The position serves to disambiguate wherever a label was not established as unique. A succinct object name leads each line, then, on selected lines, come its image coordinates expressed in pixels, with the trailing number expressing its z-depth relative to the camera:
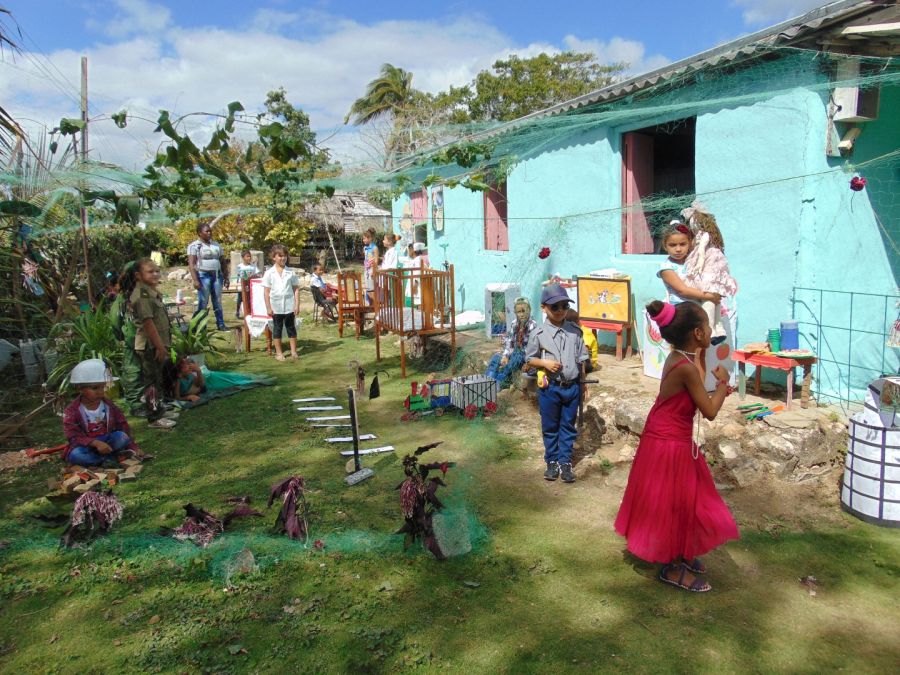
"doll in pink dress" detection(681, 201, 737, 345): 4.72
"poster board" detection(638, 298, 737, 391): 5.10
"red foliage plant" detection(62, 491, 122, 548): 3.75
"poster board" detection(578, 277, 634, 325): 7.00
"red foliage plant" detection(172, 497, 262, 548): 3.74
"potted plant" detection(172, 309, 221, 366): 8.14
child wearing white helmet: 4.95
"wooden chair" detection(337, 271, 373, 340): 10.88
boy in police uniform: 4.50
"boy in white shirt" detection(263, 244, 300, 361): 8.80
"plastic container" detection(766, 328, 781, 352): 5.44
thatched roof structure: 21.73
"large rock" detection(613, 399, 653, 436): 5.09
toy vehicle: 6.34
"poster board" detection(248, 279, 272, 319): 10.06
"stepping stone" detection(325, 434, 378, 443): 5.75
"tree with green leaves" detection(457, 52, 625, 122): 28.94
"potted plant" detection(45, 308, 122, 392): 7.46
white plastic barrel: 3.72
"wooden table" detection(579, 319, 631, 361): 7.05
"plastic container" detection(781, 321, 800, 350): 5.36
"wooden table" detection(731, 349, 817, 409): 5.05
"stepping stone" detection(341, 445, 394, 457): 5.36
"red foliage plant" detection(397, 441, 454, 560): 3.59
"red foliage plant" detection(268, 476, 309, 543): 3.71
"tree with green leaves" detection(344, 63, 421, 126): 31.89
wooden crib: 7.95
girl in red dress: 3.03
